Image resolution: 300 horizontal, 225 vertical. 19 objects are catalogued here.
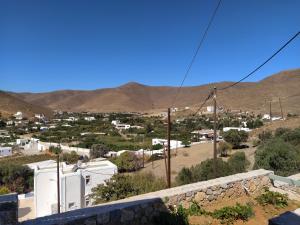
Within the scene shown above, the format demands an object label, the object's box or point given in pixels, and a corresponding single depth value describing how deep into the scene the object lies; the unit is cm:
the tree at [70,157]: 3011
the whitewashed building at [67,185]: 1495
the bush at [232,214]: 450
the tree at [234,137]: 3162
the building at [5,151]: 3770
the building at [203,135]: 4450
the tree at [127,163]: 2640
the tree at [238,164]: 1319
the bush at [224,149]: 2802
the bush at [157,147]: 3642
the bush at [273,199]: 515
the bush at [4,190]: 1773
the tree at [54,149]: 3763
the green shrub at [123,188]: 1143
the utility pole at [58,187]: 1410
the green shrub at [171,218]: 407
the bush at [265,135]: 2750
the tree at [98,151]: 3483
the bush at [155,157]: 3126
